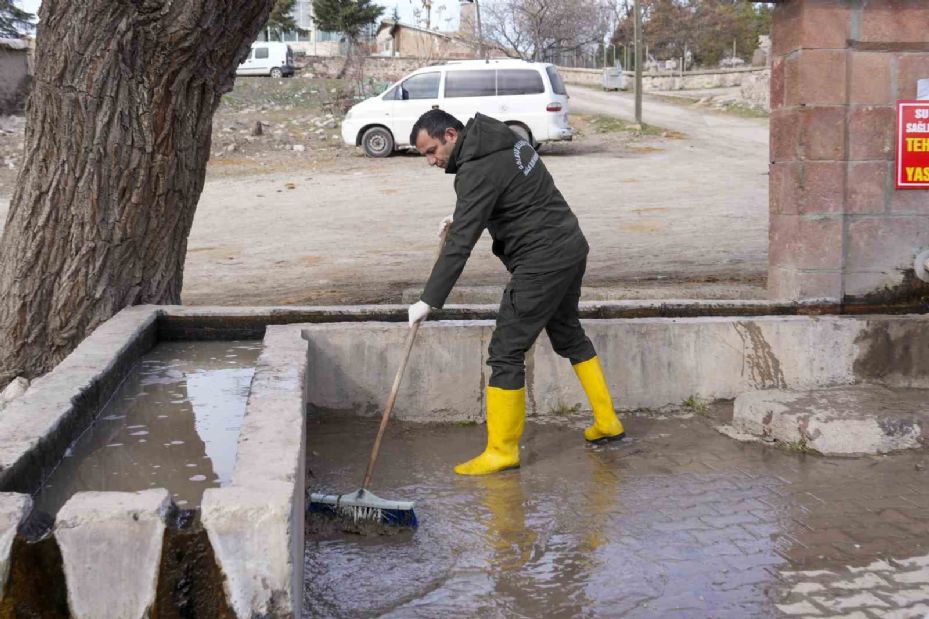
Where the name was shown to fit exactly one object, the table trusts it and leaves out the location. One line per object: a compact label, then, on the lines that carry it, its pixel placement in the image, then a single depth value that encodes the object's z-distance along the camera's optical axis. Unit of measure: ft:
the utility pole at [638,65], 87.40
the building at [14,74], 79.00
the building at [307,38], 177.47
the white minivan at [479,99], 67.21
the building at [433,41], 145.89
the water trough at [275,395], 9.28
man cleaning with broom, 16.03
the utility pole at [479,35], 134.21
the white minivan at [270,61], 118.01
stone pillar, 20.53
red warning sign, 20.58
